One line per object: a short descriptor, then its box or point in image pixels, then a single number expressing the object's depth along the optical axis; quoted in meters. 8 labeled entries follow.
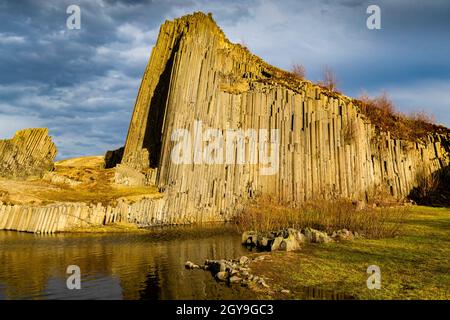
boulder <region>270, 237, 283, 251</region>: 17.14
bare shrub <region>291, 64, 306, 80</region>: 49.72
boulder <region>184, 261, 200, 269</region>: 14.25
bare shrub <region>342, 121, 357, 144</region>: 38.59
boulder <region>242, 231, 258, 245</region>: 19.20
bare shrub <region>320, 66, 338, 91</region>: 50.00
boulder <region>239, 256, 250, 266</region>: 14.07
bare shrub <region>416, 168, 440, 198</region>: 41.38
